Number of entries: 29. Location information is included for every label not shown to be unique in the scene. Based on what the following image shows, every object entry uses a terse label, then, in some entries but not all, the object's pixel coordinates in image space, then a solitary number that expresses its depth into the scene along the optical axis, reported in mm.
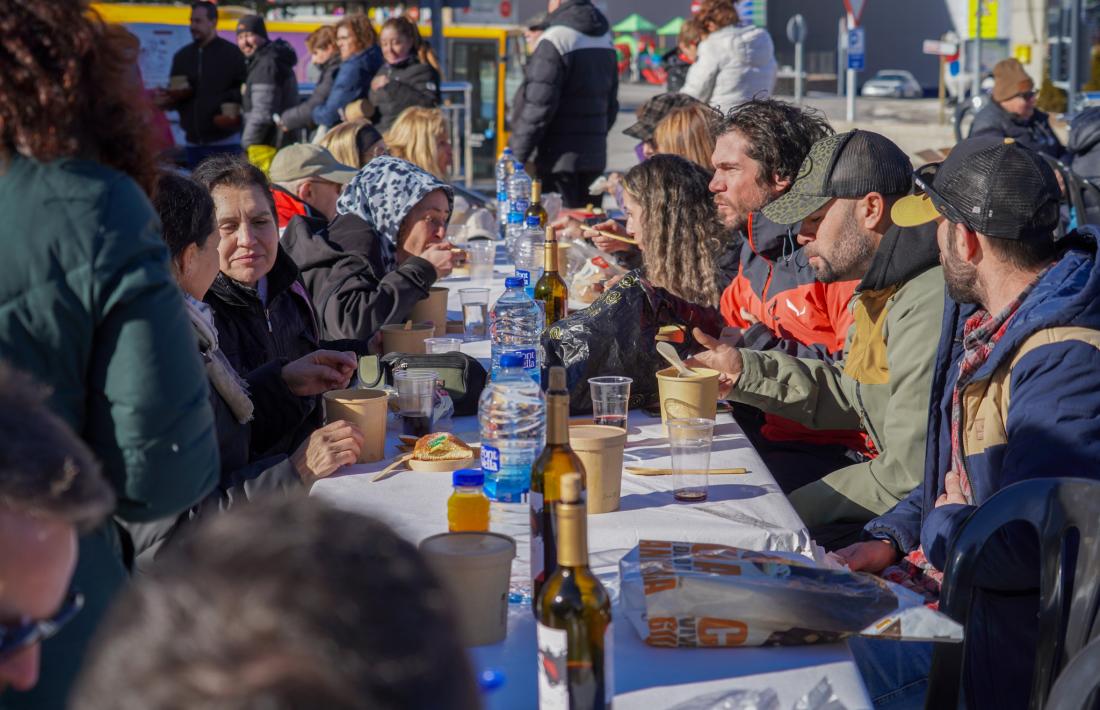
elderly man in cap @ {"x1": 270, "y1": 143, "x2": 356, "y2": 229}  5539
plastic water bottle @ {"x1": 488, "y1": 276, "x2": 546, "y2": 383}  3539
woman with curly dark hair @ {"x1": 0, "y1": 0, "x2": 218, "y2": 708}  1532
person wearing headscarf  4223
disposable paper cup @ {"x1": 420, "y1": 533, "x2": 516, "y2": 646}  1684
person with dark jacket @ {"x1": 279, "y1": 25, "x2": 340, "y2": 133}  9602
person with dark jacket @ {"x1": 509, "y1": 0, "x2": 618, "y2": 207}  8070
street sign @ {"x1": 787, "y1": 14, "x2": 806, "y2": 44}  25459
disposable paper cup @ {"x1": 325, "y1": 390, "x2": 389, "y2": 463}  2697
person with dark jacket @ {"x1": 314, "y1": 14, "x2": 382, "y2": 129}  9258
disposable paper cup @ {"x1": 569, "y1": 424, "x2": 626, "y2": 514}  2281
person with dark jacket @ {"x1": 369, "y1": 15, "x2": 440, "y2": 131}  8664
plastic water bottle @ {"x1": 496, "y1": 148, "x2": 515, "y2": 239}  6824
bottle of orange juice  2031
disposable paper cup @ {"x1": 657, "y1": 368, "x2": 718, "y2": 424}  2850
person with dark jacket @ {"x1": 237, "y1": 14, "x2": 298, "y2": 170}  9797
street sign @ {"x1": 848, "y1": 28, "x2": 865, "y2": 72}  24422
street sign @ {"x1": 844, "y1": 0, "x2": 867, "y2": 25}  20172
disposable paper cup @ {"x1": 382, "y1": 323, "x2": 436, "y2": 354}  3746
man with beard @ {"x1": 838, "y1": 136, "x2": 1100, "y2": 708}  2252
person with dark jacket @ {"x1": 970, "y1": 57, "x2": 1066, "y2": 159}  8562
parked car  41500
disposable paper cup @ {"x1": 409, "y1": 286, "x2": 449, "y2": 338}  4387
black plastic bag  3096
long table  1623
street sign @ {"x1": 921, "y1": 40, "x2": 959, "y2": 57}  24781
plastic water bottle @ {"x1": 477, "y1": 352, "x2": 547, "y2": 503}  2213
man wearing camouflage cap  3127
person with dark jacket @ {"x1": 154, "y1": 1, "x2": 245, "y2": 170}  9734
